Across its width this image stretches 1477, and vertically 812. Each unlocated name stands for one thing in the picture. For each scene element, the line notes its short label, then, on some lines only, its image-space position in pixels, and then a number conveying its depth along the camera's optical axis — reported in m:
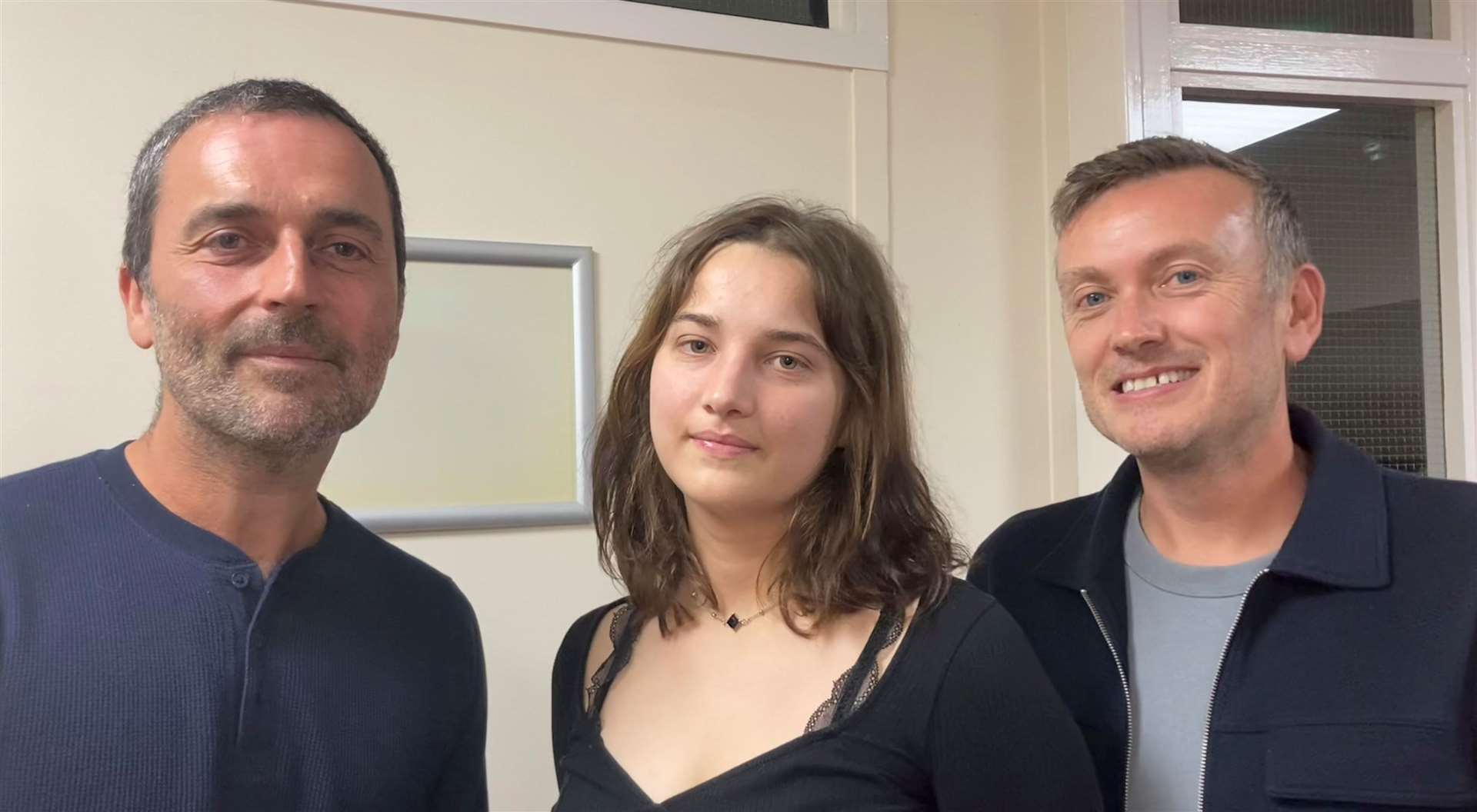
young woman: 1.11
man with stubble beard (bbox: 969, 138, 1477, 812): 1.23
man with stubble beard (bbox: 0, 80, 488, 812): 1.09
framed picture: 2.03
